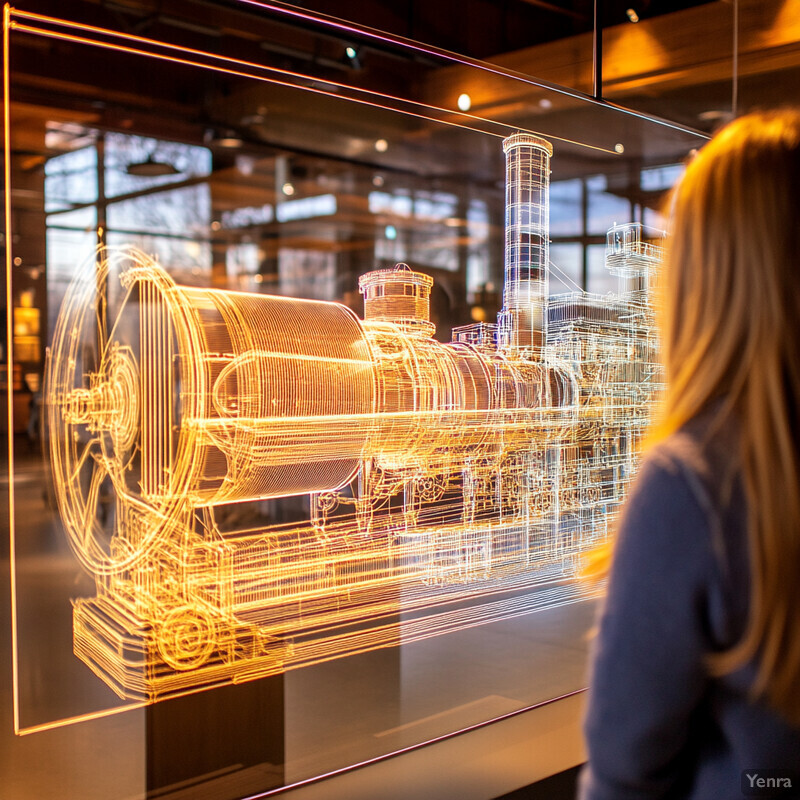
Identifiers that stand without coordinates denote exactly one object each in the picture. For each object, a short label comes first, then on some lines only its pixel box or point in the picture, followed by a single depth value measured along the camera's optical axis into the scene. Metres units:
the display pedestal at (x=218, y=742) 1.97
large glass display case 1.82
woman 0.84
